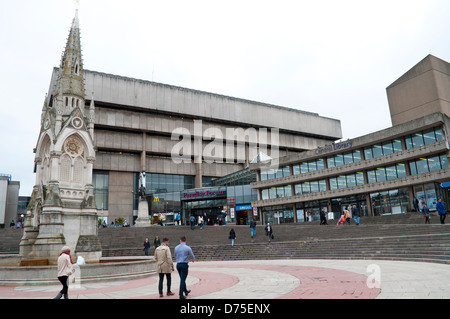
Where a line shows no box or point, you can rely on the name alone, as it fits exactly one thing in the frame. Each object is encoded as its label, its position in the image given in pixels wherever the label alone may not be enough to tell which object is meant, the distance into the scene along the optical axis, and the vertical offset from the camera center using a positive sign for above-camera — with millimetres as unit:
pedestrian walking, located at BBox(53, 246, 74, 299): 8070 -887
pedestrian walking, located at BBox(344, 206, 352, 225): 30375 +357
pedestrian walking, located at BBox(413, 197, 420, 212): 30994 +1261
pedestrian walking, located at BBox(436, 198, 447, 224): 21000 +291
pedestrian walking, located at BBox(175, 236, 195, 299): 8047 -786
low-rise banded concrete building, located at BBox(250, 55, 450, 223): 35688 +6459
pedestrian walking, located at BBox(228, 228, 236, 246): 25369 -789
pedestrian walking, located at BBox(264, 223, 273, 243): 25378 -546
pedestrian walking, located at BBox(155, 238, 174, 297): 8547 -917
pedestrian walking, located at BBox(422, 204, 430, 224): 23039 +188
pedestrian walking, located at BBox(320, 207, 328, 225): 33531 +411
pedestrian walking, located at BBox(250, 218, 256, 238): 28120 -213
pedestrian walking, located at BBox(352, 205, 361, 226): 27522 +292
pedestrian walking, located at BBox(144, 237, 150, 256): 22927 -1122
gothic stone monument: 14836 +2661
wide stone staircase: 16859 -1226
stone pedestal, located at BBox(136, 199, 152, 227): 37562 +1560
